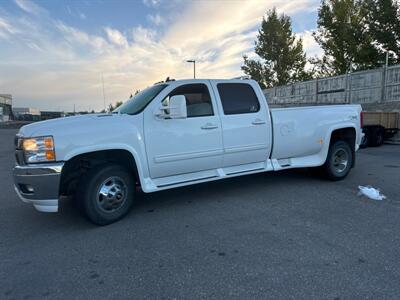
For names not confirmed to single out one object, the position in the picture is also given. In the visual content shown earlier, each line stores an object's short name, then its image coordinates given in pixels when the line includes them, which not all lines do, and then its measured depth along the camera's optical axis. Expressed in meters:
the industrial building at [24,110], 119.84
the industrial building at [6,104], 85.37
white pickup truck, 4.01
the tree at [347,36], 27.33
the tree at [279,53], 37.16
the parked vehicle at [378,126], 14.36
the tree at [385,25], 24.20
